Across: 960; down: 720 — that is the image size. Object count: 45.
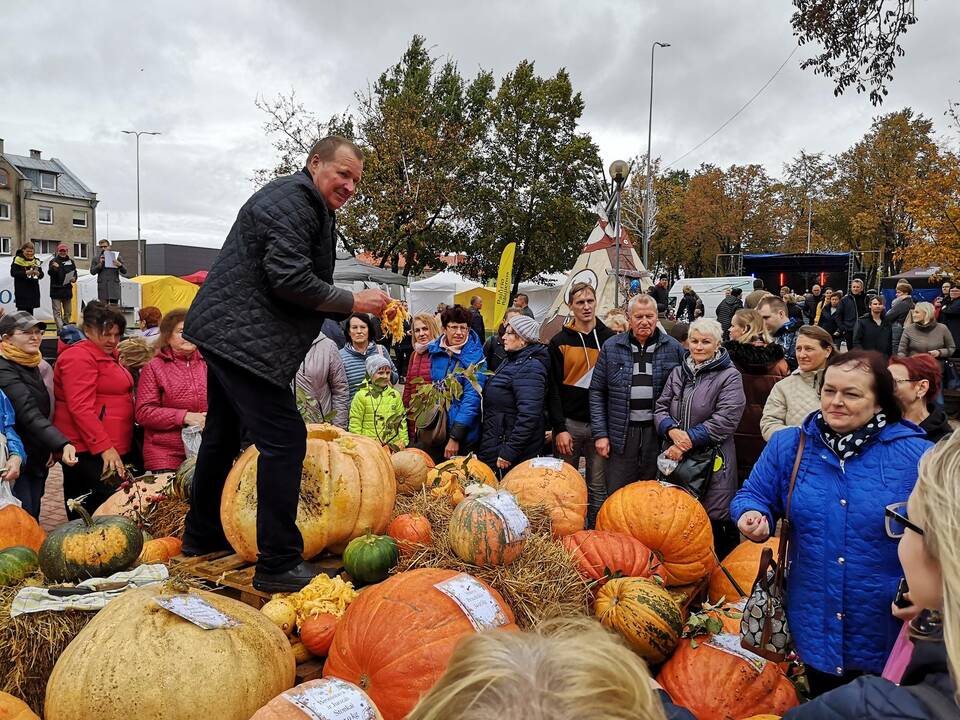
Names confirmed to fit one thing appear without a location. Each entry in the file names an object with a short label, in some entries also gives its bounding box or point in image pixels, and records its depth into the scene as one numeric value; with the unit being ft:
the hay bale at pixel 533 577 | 8.38
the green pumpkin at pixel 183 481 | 11.04
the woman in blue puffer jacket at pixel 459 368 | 17.07
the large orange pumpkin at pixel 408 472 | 12.07
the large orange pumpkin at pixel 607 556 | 9.64
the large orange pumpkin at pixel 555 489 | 11.46
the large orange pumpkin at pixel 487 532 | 8.83
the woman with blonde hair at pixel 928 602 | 3.74
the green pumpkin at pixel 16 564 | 8.24
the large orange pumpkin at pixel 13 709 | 6.19
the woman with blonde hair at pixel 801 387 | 14.33
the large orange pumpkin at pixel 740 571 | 11.10
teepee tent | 48.85
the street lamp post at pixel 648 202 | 100.20
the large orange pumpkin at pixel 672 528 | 11.04
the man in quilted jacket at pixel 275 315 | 8.33
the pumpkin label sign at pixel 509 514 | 8.95
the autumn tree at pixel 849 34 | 24.64
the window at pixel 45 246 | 195.42
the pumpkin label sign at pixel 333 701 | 5.39
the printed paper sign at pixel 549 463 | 12.35
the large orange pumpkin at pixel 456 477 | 11.48
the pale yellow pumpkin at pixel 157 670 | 6.11
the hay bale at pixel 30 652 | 6.83
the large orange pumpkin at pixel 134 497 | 11.27
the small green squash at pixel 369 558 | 8.50
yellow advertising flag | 39.04
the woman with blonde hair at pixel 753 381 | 16.43
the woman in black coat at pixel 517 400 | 16.03
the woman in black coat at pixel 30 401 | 13.12
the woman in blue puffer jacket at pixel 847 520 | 7.63
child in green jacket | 16.88
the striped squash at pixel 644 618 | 8.55
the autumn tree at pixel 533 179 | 104.83
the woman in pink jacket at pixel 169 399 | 14.43
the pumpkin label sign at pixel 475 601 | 7.32
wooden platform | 8.51
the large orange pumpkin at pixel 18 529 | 10.12
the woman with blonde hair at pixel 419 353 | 18.58
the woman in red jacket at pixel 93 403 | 13.61
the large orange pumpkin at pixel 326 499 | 9.29
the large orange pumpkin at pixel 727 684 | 8.02
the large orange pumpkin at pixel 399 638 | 6.73
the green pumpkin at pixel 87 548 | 8.13
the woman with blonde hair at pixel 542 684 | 2.72
